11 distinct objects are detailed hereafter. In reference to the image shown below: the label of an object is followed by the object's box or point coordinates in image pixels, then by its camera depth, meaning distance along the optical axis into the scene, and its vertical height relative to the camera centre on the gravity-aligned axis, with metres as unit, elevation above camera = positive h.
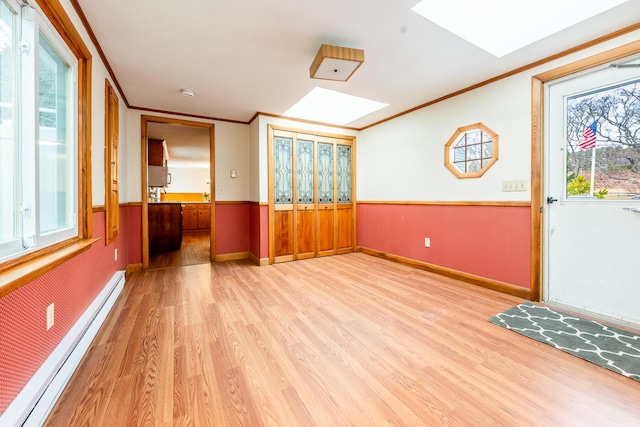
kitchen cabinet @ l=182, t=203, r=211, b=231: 7.77 -0.16
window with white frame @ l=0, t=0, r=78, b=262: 1.21 +0.41
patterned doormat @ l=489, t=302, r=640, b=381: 1.58 -0.89
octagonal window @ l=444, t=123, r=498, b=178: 2.88 +0.67
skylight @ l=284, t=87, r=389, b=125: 3.73 +1.55
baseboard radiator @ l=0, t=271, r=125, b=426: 1.06 -0.80
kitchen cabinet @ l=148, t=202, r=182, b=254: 4.84 -0.30
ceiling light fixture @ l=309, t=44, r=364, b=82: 2.12 +1.23
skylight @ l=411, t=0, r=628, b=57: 1.89 +1.46
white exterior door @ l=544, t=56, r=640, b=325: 2.04 +0.13
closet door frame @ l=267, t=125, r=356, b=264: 4.02 +0.05
